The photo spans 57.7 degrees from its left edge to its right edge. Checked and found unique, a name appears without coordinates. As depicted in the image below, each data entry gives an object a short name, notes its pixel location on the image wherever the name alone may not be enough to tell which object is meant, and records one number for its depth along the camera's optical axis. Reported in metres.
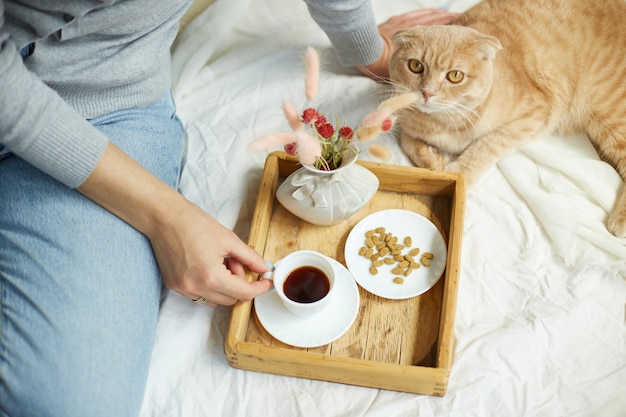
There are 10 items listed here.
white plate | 1.16
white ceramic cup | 1.05
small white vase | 1.12
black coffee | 1.08
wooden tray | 1.02
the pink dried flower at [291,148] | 1.03
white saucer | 1.08
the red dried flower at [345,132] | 1.02
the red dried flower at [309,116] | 0.98
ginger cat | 1.38
